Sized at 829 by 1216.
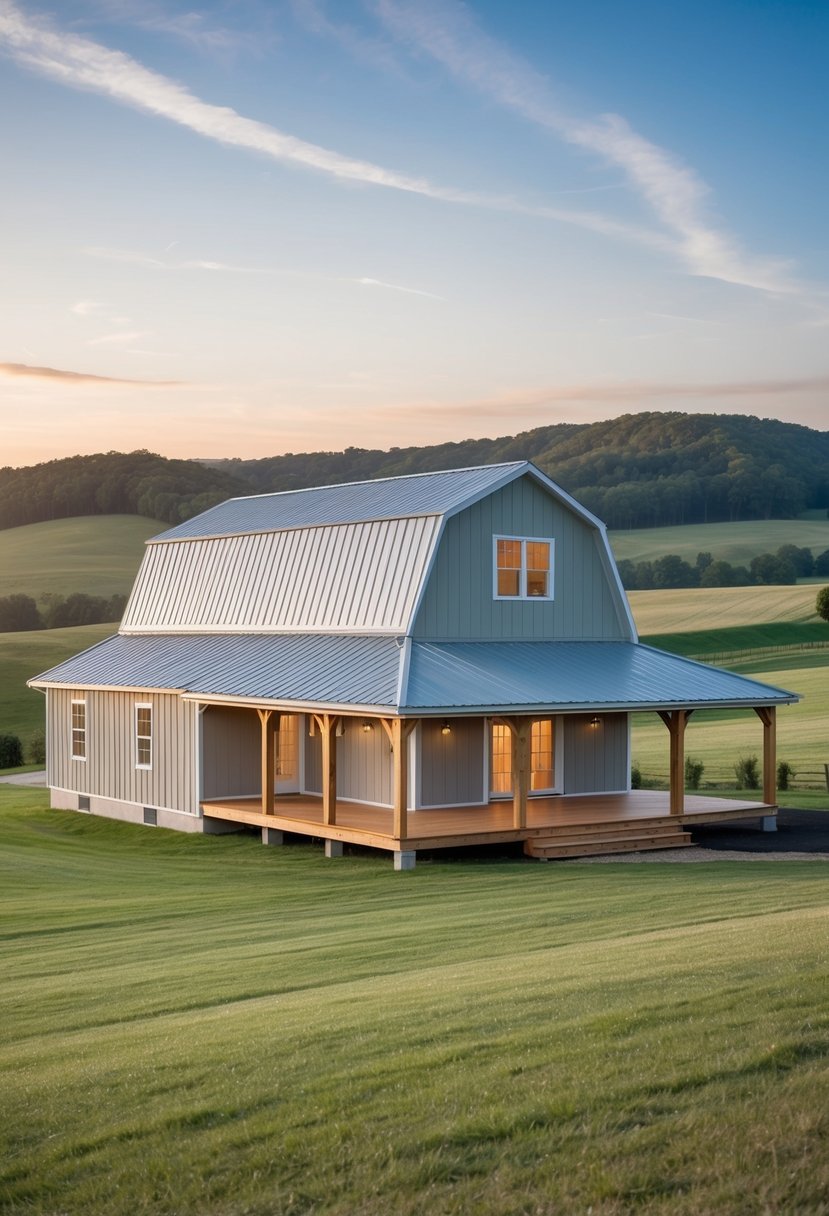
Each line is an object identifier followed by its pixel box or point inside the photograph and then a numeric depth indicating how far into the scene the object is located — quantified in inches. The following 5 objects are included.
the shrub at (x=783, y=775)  1233.4
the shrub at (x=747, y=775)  1253.1
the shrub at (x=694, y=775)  1255.5
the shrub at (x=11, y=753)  1763.0
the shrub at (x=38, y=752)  1834.4
